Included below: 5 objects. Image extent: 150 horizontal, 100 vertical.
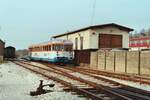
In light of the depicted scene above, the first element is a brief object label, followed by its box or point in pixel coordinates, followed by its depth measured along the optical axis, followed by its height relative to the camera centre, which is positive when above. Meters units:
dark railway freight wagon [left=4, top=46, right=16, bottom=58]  51.56 -0.04
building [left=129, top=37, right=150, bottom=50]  66.60 +3.02
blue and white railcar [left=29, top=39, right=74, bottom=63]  25.66 +0.12
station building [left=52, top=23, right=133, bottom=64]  27.63 +1.71
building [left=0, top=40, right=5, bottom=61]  46.55 +0.96
